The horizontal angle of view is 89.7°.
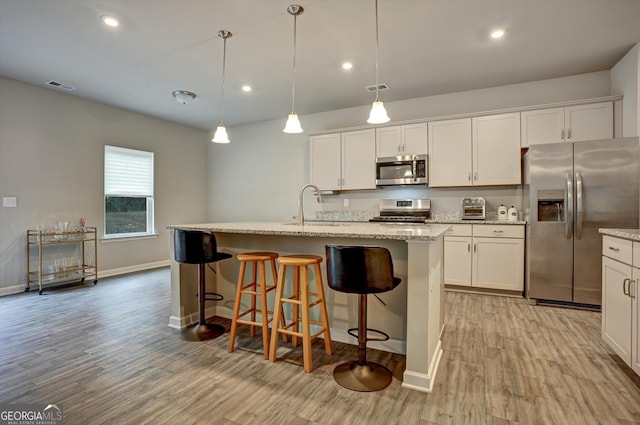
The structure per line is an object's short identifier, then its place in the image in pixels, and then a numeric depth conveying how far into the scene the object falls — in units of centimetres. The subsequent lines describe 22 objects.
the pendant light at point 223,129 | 301
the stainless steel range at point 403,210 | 464
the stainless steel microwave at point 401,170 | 448
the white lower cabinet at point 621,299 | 195
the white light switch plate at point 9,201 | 399
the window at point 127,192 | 512
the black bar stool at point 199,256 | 262
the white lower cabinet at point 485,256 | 382
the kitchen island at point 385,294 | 194
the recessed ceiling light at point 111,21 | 272
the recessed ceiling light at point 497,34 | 297
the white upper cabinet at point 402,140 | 448
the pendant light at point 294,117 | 263
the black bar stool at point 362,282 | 187
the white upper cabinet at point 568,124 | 362
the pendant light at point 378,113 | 245
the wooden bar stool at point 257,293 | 237
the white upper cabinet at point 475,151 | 400
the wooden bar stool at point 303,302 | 215
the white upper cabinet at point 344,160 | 483
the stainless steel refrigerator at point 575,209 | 323
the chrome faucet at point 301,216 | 287
